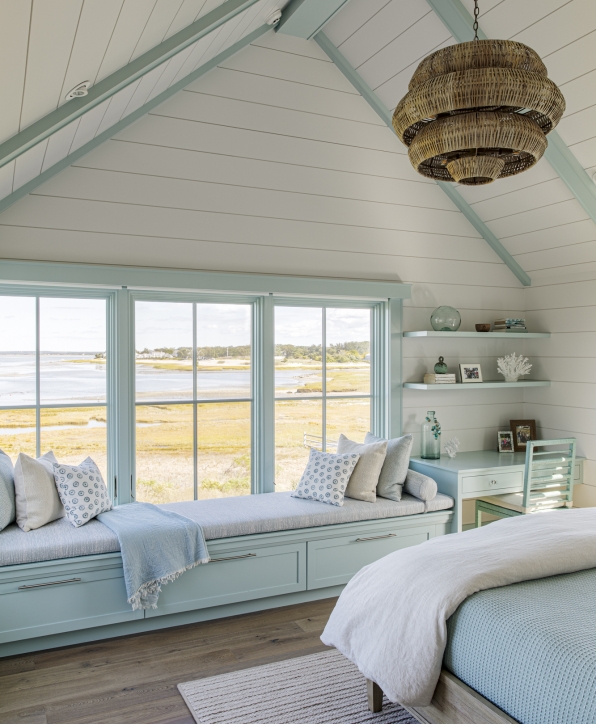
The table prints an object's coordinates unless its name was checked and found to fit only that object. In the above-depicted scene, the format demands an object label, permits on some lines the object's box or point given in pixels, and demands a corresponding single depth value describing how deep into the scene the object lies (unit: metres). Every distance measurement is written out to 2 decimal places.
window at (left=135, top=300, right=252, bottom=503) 3.68
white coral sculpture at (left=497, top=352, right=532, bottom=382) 4.52
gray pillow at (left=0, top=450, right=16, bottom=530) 2.95
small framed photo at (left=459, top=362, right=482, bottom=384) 4.42
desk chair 3.72
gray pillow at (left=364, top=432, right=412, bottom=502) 3.81
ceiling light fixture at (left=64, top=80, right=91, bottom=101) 2.06
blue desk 3.88
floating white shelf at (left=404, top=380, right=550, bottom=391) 4.16
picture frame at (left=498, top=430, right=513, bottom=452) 4.54
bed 1.75
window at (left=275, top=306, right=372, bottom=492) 4.05
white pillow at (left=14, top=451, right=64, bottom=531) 3.00
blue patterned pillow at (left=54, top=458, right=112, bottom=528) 3.10
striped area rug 2.43
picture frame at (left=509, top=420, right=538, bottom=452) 4.55
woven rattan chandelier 1.76
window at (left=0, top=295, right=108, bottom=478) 3.37
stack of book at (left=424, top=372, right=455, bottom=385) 4.21
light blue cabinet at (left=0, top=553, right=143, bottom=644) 2.81
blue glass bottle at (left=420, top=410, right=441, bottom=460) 4.23
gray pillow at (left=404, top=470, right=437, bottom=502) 3.80
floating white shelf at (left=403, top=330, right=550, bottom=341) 4.14
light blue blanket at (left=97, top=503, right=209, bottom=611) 2.95
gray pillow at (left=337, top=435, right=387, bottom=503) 3.73
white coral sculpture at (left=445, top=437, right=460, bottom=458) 4.28
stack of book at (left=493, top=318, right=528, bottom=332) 4.49
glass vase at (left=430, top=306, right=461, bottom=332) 4.28
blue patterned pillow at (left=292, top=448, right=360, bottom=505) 3.64
